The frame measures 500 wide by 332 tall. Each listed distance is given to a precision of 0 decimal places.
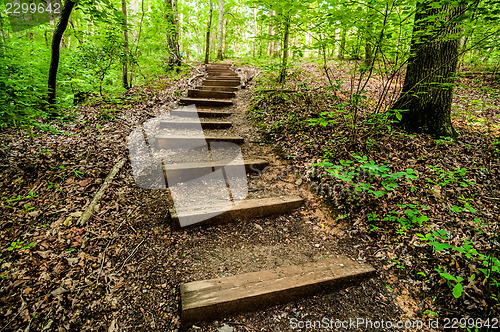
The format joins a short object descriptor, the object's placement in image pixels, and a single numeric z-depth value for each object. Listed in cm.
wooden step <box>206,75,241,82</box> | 877
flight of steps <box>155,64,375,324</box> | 204
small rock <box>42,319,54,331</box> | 190
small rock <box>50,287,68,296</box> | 212
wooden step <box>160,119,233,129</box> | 493
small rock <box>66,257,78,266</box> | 238
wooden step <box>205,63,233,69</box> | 1130
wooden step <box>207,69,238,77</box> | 961
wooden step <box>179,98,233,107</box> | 602
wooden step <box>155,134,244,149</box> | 427
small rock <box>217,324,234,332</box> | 194
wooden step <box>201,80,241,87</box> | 804
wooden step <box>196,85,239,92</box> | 722
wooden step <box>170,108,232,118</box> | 552
